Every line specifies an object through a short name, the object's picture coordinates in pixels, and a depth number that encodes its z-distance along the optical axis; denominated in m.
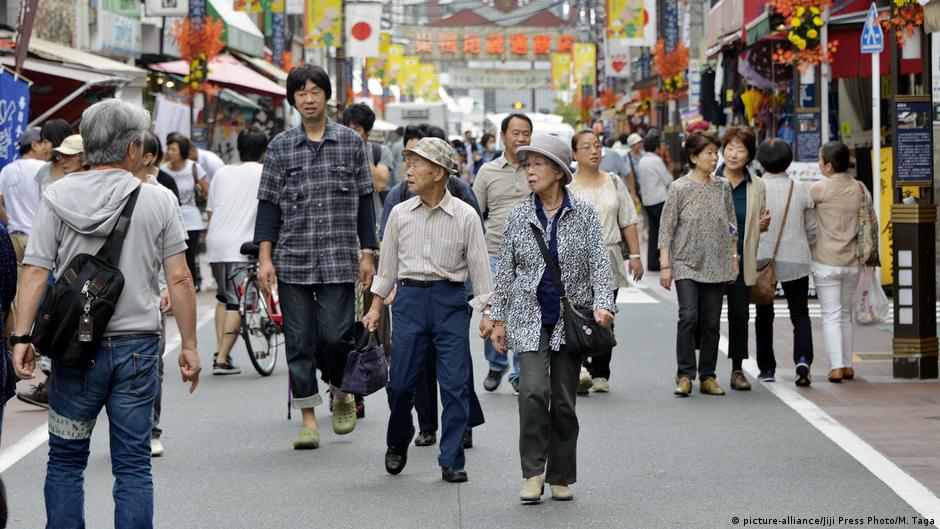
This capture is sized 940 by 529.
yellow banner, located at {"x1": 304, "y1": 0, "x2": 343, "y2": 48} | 34.34
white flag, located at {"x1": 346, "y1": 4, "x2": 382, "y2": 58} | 36.84
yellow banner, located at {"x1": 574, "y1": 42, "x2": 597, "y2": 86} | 69.88
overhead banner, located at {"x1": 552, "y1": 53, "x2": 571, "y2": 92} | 80.50
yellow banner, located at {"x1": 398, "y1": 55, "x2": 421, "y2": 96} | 77.19
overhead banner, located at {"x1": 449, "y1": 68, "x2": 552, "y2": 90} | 100.81
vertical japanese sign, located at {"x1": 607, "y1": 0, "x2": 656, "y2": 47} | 36.75
